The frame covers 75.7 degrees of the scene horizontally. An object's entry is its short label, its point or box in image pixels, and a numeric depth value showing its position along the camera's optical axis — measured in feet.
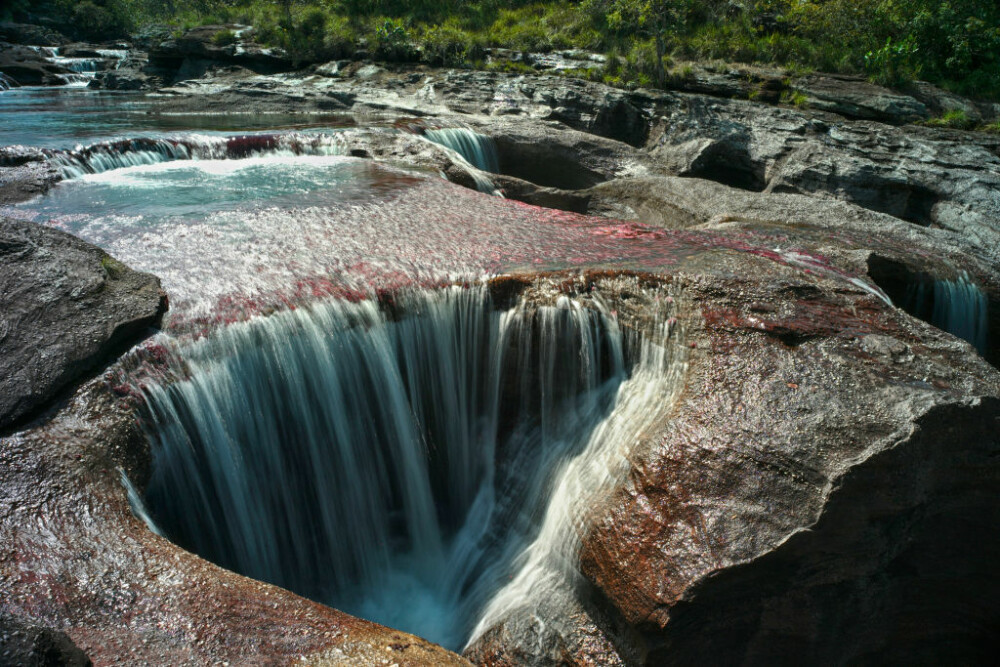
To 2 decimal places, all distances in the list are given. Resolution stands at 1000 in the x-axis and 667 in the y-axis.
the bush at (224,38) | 76.48
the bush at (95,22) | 108.99
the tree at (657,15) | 55.77
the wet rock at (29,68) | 74.09
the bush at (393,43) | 70.59
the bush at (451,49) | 68.13
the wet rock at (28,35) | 92.84
